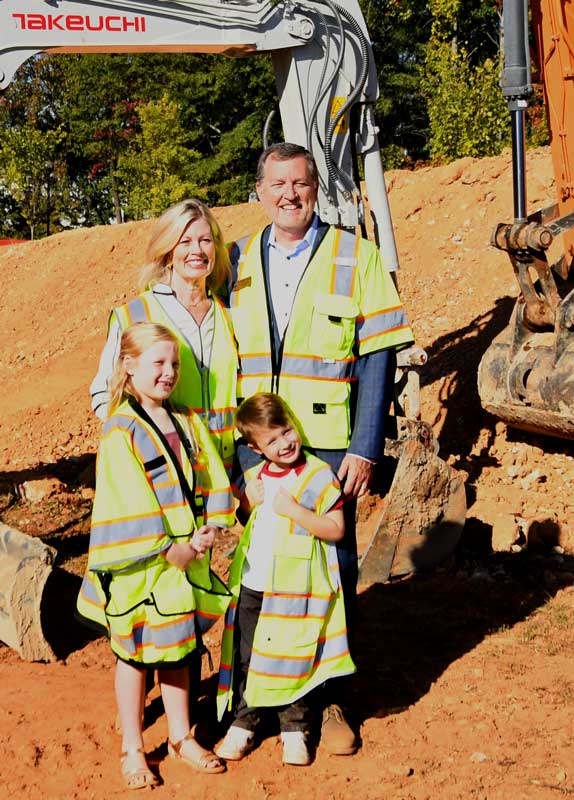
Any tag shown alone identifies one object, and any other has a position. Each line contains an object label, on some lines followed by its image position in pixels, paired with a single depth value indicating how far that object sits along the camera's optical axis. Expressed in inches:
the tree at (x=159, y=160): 1104.2
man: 174.1
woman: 171.3
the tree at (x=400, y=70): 1248.8
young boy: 171.8
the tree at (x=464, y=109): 752.8
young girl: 164.9
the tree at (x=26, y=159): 1172.5
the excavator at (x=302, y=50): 313.3
